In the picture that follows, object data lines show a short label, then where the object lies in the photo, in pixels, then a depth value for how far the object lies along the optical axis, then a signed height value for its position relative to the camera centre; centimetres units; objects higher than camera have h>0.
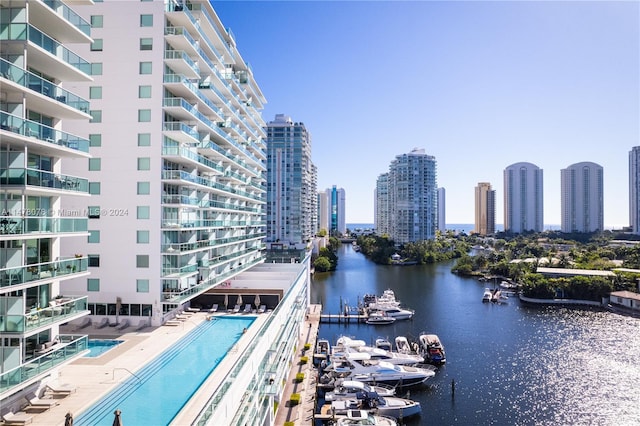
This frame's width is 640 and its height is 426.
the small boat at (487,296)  6631 -1302
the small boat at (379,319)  5297 -1350
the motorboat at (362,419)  2583 -1338
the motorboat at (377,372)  3372 -1332
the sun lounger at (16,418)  1238 -640
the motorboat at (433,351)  3859 -1320
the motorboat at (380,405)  2830 -1382
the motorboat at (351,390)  2991 -1341
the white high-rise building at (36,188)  1237 +111
